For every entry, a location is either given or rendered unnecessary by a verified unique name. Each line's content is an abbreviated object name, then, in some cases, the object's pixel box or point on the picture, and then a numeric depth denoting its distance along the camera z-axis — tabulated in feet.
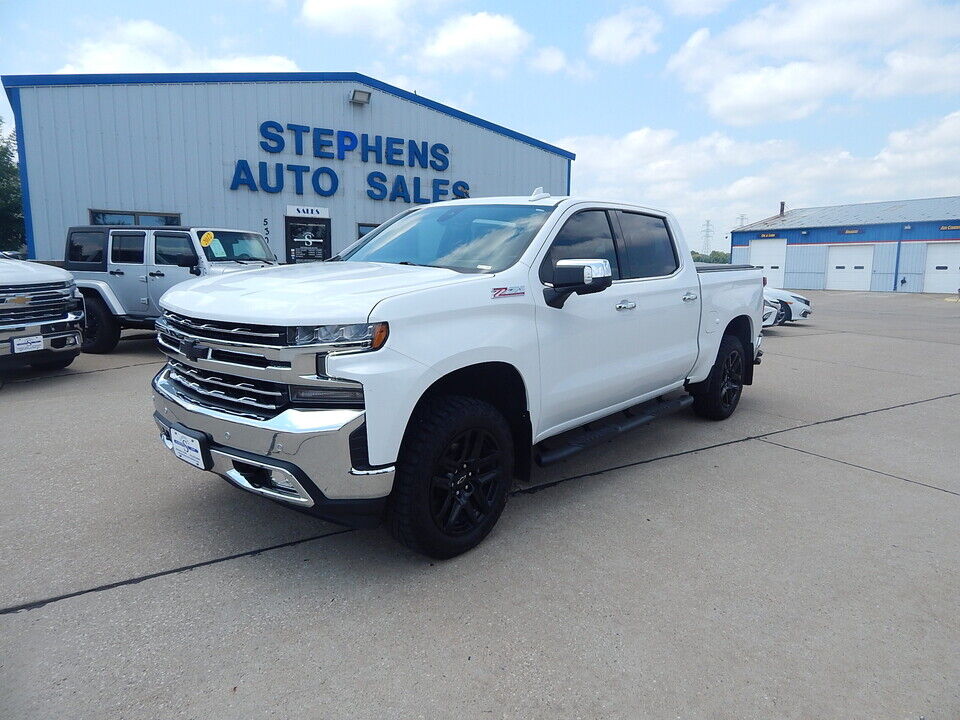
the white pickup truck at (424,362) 8.68
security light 52.06
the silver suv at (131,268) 30.53
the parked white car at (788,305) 47.12
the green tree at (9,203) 112.68
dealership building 43.39
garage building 119.44
